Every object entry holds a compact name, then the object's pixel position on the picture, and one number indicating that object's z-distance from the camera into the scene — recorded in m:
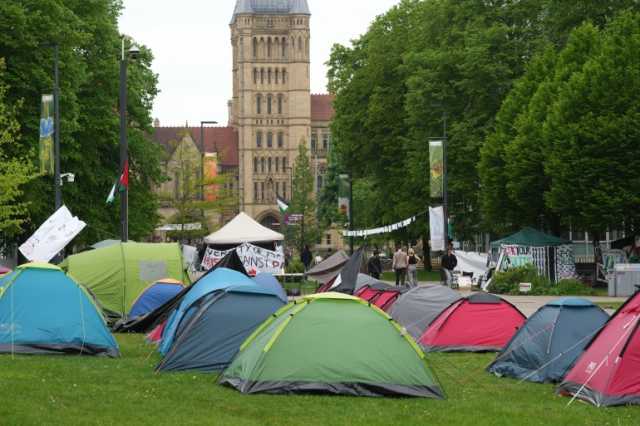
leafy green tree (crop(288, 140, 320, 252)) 130.75
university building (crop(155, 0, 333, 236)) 160.25
